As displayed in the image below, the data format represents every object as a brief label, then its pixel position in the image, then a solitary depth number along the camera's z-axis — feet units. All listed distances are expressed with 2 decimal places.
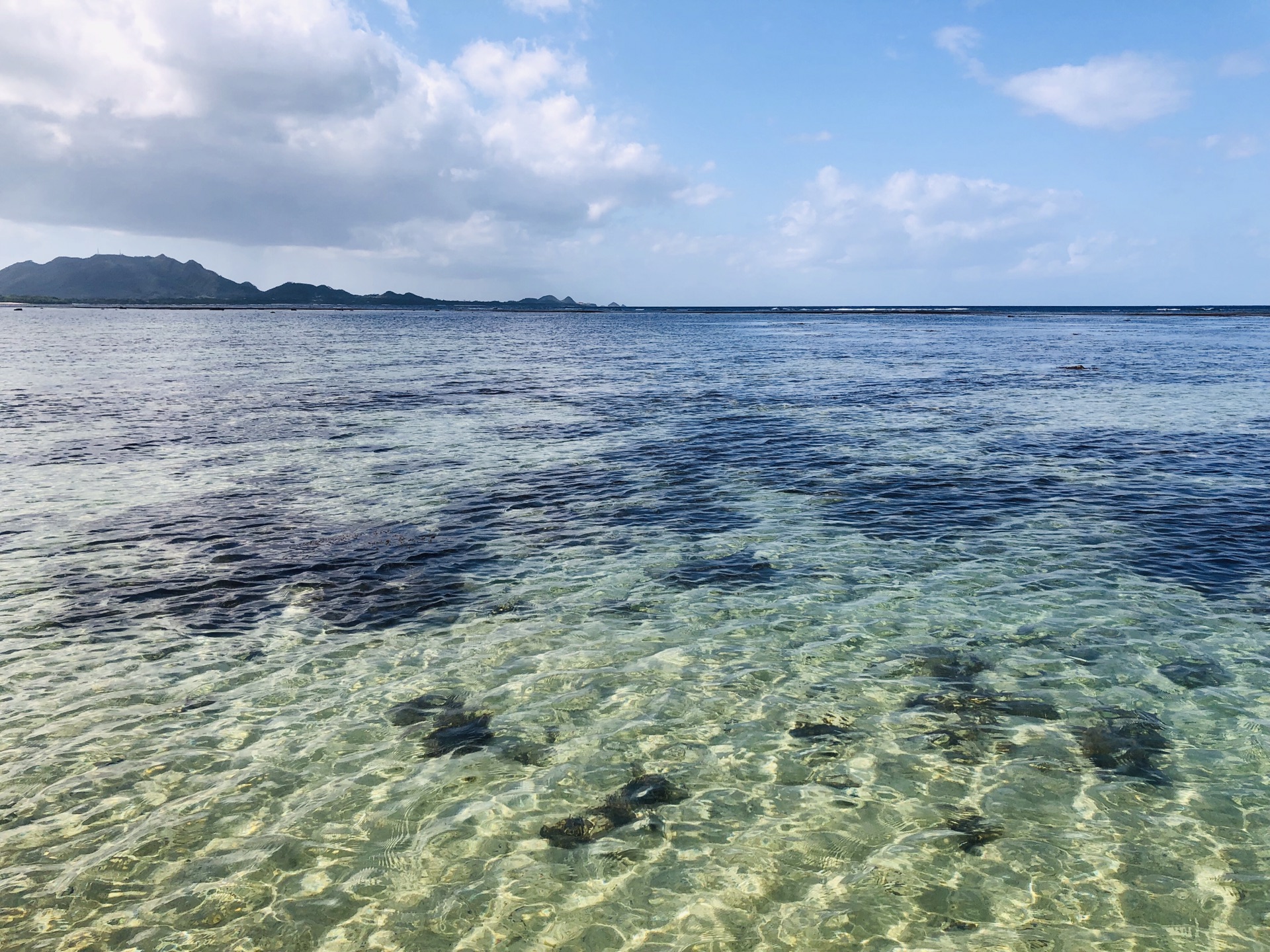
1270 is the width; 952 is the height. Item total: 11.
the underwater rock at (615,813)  27.30
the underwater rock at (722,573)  52.37
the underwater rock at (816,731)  33.76
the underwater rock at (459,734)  32.76
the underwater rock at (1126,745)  30.81
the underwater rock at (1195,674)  38.00
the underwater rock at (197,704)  35.45
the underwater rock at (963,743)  31.76
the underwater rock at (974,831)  26.68
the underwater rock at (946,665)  38.73
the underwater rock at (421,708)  35.01
